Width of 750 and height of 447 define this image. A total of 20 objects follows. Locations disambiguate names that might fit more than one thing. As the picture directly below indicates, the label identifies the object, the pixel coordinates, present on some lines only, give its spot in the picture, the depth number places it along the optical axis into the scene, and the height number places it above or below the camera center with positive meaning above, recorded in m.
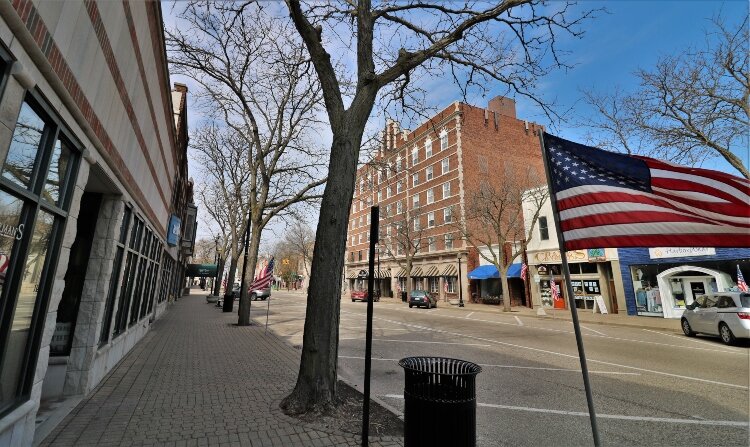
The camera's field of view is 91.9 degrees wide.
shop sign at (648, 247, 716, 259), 19.42 +2.58
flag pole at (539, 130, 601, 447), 3.01 +0.07
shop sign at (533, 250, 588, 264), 25.56 +3.00
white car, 11.54 -0.55
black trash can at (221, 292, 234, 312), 22.93 -0.49
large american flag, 3.69 +1.01
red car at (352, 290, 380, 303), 39.66 -0.04
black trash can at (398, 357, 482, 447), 3.43 -1.05
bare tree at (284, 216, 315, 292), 64.94 +10.93
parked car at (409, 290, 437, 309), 30.77 -0.22
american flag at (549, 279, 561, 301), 23.07 +0.49
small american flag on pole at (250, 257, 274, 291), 15.27 +0.67
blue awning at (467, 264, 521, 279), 30.58 +2.18
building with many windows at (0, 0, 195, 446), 3.08 +1.28
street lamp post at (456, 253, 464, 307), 33.52 +1.06
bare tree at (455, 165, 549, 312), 26.50 +6.99
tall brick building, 37.56 +12.44
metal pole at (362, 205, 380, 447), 4.11 -0.42
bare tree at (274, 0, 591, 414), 5.10 +2.05
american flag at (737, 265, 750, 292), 15.91 +0.71
